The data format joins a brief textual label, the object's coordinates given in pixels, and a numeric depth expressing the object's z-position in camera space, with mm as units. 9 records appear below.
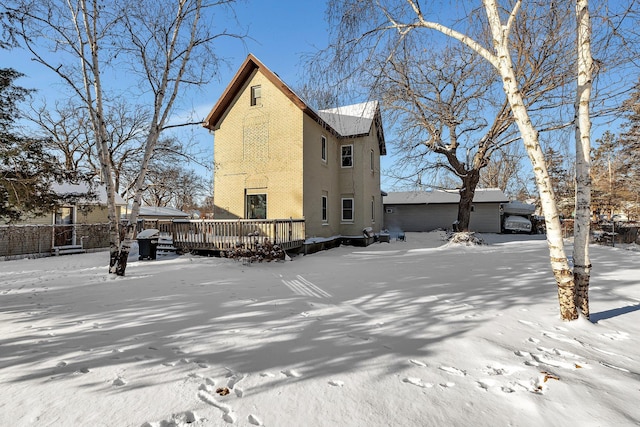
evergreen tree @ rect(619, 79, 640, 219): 21219
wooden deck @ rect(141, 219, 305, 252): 9968
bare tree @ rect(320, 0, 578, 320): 3922
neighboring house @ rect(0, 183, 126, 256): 11312
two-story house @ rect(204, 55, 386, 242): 12617
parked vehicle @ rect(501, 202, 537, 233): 26284
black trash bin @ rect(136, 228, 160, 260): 9914
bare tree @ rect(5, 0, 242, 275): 6684
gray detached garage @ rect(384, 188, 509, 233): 26609
